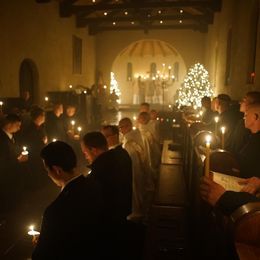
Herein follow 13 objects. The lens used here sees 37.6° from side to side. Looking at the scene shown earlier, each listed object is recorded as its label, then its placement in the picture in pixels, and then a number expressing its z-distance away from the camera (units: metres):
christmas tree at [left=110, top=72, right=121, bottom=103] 24.54
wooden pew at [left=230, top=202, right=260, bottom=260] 1.95
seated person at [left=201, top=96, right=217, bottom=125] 8.87
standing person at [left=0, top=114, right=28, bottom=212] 5.78
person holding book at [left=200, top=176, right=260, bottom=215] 2.18
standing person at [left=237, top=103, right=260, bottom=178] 3.39
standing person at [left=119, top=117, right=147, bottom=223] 5.80
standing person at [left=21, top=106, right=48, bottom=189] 7.12
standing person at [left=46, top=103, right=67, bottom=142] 8.51
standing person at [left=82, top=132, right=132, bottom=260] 3.84
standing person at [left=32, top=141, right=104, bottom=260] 2.38
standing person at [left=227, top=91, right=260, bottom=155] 4.84
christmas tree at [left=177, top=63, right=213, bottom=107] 15.70
